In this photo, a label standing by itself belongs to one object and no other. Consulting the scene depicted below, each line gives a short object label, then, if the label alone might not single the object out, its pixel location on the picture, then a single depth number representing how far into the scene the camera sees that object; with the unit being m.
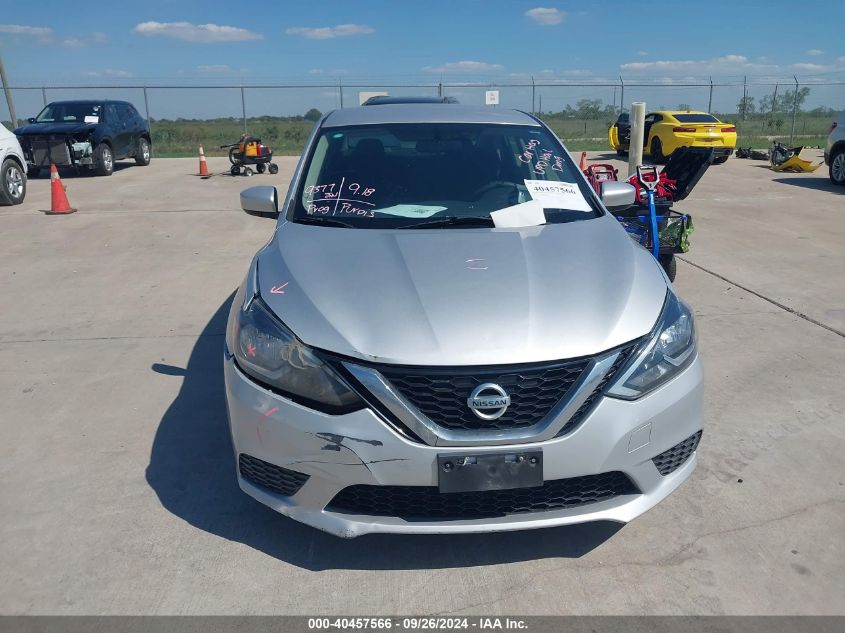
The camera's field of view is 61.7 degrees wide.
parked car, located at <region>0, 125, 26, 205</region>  11.38
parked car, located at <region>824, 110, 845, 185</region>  12.77
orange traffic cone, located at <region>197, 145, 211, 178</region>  16.35
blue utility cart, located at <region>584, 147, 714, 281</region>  6.00
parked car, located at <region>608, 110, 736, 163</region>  18.02
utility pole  22.77
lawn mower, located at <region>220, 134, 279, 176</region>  15.66
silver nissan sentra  2.36
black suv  14.99
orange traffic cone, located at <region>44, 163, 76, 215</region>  10.76
